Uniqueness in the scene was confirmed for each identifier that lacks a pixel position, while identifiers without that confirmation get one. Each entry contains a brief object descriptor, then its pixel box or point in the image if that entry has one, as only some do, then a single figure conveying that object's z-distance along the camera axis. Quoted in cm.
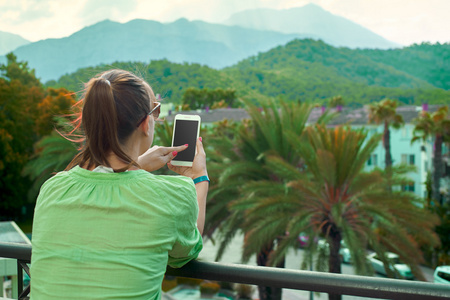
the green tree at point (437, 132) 2859
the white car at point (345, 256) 2577
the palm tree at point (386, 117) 3306
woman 113
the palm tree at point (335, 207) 974
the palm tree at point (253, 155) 1246
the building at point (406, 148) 4062
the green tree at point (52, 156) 2022
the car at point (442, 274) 1823
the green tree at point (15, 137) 2988
